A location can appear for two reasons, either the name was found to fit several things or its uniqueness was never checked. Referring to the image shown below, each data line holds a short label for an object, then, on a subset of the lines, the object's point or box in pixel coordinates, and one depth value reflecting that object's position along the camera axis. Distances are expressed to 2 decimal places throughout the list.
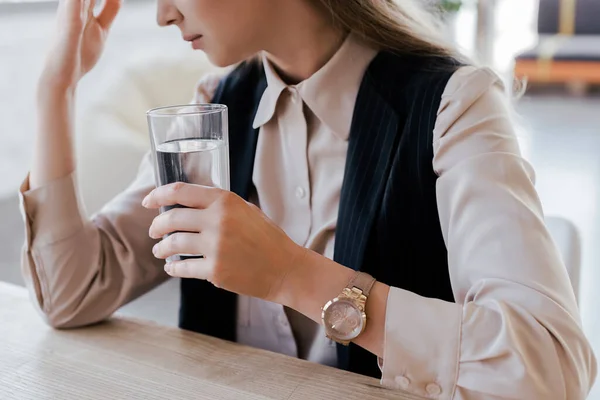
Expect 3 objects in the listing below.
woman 0.86
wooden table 0.88
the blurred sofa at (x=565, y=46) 7.14
